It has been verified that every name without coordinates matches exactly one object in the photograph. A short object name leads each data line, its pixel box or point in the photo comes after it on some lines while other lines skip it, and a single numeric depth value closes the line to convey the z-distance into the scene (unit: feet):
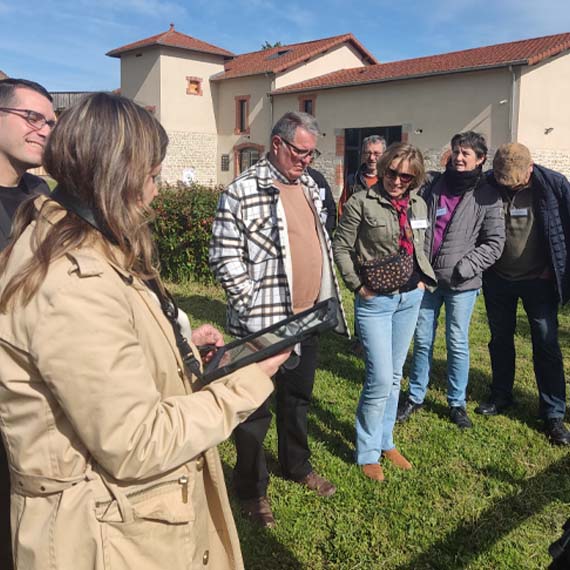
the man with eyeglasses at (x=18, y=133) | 8.64
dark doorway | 83.05
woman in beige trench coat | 4.13
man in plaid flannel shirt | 10.51
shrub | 28.19
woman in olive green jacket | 11.55
